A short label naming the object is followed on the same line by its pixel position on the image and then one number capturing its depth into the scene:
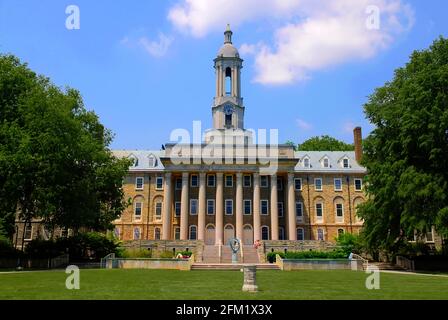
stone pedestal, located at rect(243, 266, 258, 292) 15.90
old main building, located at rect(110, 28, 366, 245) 59.88
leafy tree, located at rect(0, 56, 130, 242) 33.88
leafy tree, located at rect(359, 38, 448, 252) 31.67
